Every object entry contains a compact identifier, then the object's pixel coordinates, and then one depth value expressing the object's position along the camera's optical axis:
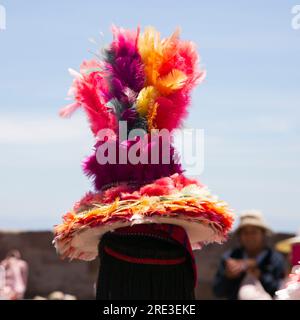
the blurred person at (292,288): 4.91
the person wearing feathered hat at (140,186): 5.60
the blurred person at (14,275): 10.87
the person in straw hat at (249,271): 8.10
